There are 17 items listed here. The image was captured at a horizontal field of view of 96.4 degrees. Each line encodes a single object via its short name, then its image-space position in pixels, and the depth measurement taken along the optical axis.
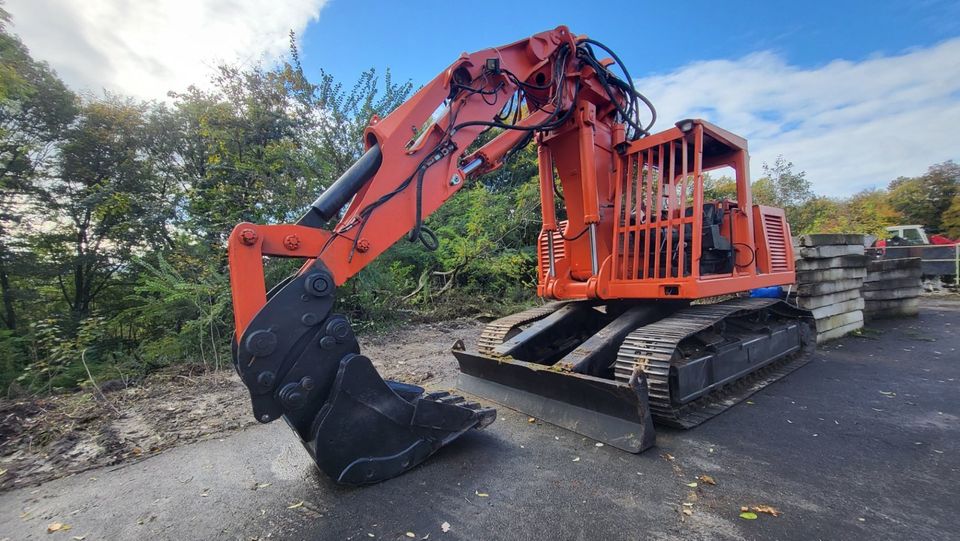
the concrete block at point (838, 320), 5.96
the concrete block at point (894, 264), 7.41
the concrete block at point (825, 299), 5.77
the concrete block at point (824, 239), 5.87
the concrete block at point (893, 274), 7.46
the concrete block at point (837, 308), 5.87
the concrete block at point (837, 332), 5.97
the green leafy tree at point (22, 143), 10.22
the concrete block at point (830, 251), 5.83
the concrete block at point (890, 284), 7.52
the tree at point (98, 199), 11.18
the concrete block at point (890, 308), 7.64
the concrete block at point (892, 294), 7.58
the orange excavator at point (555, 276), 2.19
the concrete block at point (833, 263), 5.82
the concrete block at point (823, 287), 5.75
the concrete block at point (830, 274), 5.79
